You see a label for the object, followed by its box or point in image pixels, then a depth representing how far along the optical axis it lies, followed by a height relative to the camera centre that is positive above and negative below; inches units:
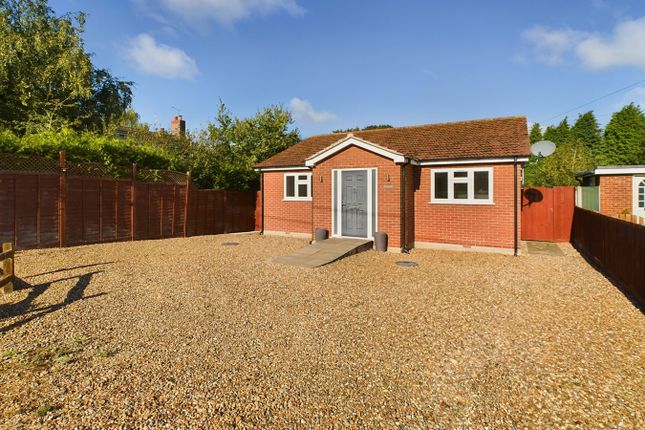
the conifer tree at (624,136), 1428.4 +322.3
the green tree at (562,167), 752.0 +129.6
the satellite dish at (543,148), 521.7 +97.2
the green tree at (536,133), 1860.5 +428.9
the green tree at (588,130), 1753.2 +421.2
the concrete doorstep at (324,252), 360.8 -44.9
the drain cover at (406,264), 358.9 -52.8
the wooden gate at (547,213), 537.3 +0.3
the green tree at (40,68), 671.8 +285.1
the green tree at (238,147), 720.3 +159.6
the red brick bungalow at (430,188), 431.8 +32.9
